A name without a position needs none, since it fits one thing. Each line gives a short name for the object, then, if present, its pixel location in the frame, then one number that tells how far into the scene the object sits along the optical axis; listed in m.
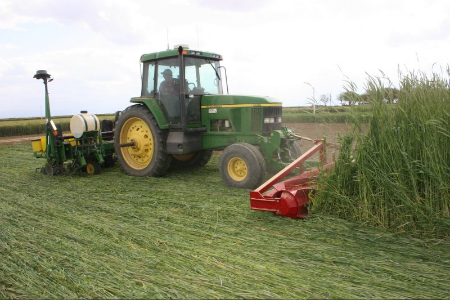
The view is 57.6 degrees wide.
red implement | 4.60
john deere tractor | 6.90
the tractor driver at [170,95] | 7.41
